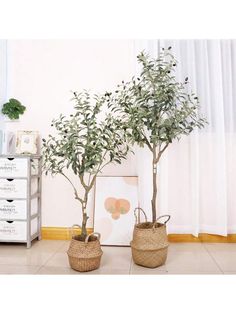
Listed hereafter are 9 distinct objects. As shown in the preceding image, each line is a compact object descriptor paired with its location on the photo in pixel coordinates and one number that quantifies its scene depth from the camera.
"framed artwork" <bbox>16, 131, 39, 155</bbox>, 3.07
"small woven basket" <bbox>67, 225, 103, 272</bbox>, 2.33
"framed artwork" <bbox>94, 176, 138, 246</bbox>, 2.98
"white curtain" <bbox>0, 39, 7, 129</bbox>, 3.20
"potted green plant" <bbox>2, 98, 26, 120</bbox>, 3.09
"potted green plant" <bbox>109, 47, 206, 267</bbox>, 2.41
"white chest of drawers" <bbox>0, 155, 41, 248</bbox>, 2.88
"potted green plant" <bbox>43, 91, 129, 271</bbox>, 2.33
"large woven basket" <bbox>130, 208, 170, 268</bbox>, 2.40
